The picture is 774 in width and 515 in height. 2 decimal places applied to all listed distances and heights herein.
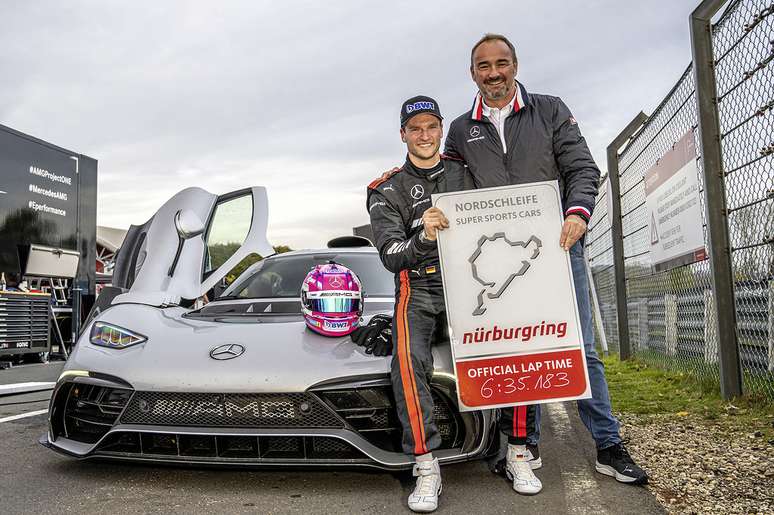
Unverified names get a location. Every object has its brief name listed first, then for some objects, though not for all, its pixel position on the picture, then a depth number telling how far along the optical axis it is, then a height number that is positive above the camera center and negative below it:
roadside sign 5.05 +0.82
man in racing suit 2.75 +0.28
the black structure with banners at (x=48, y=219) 10.64 +1.92
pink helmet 3.19 +0.10
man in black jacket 3.04 +0.73
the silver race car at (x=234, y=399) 2.83 -0.30
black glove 3.01 -0.06
